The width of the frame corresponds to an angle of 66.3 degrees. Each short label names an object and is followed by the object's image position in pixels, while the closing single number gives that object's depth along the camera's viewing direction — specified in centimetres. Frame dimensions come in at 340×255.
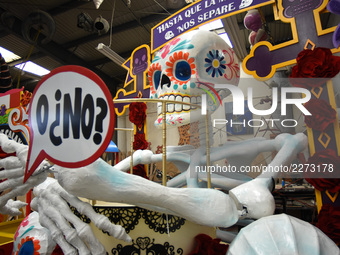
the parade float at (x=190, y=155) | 77
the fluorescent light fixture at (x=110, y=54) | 367
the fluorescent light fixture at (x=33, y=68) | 696
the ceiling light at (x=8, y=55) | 629
